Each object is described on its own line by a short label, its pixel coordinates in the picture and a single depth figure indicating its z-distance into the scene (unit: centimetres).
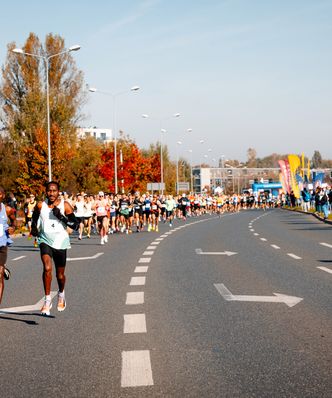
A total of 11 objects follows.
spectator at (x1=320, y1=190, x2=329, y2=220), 3969
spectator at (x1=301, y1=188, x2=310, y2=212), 5325
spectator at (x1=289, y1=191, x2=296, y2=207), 7370
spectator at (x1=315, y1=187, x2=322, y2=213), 4408
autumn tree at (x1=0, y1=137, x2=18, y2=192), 5547
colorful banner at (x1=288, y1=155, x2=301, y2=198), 5853
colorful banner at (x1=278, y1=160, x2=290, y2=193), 6444
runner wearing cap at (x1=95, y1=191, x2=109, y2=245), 2464
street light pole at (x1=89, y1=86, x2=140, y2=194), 5406
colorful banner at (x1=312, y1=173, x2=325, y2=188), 5253
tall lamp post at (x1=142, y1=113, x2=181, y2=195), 7194
